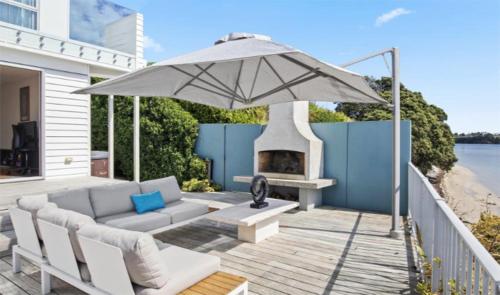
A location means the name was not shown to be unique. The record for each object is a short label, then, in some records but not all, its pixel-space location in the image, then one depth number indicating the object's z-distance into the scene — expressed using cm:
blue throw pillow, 454
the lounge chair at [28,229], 314
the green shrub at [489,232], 347
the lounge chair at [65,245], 263
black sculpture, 492
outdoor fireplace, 702
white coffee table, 430
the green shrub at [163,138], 933
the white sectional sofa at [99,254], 223
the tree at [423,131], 1409
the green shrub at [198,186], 884
